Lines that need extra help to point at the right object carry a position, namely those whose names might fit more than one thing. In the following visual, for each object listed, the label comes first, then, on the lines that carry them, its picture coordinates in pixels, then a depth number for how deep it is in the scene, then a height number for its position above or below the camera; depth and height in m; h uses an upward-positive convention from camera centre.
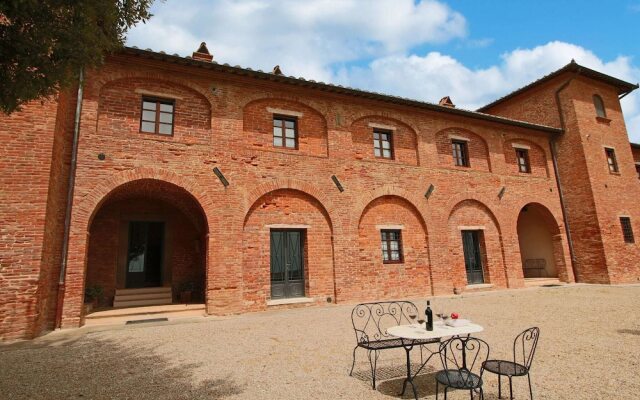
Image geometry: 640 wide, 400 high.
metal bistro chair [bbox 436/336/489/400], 3.39 -1.19
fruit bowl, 4.50 -0.79
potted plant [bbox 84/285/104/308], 10.30 -0.51
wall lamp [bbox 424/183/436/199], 12.90 +2.62
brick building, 7.96 +2.36
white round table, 4.00 -0.82
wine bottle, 4.27 -0.69
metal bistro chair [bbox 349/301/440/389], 4.48 -1.31
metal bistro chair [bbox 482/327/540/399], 3.51 -1.11
